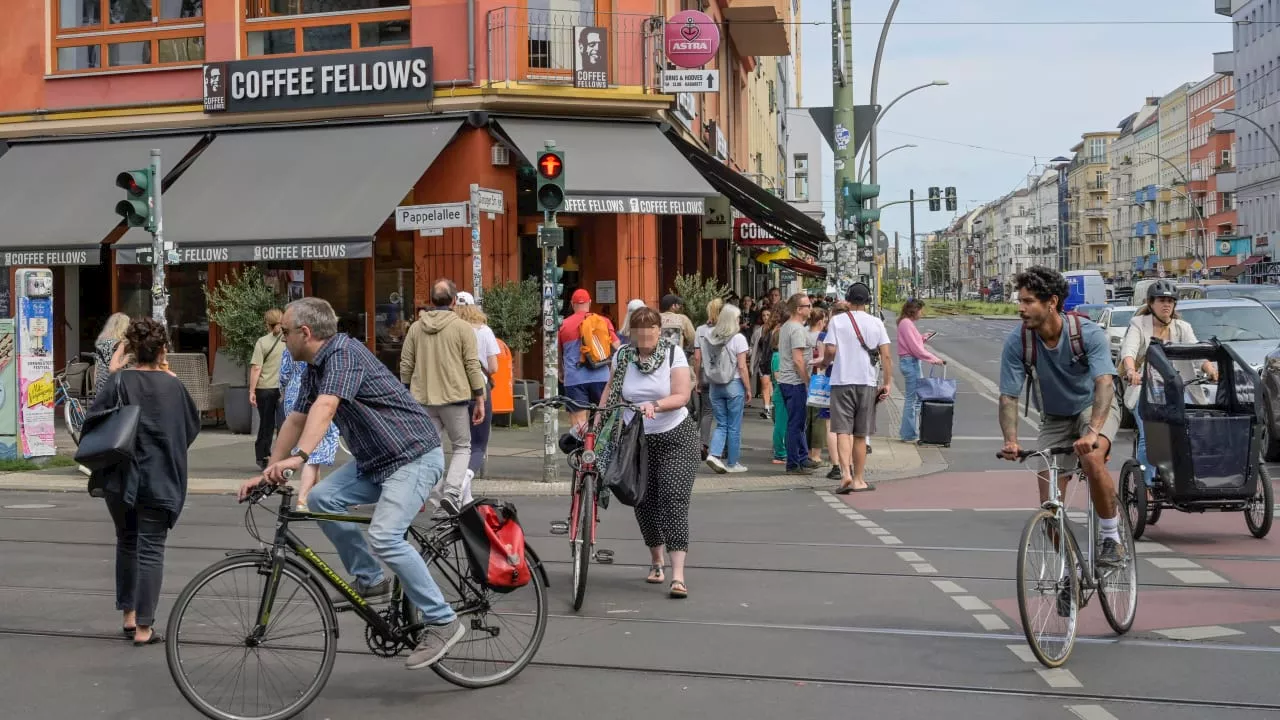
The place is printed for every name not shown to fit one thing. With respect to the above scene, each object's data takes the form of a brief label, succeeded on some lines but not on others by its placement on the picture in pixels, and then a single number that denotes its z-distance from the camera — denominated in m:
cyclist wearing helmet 11.23
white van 69.31
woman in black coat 6.95
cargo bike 9.65
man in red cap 15.07
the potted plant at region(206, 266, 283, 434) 18.81
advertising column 15.83
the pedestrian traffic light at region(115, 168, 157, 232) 15.39
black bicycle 5.41
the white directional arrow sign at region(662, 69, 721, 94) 20.92
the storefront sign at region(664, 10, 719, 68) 20.95
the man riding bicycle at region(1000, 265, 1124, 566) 6.82
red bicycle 7.84
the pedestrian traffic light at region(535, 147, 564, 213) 13.66
